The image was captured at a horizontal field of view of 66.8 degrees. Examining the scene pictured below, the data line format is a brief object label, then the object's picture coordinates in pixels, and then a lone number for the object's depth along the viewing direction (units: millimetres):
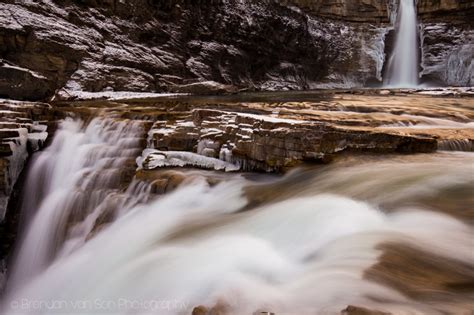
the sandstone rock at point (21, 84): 11422
